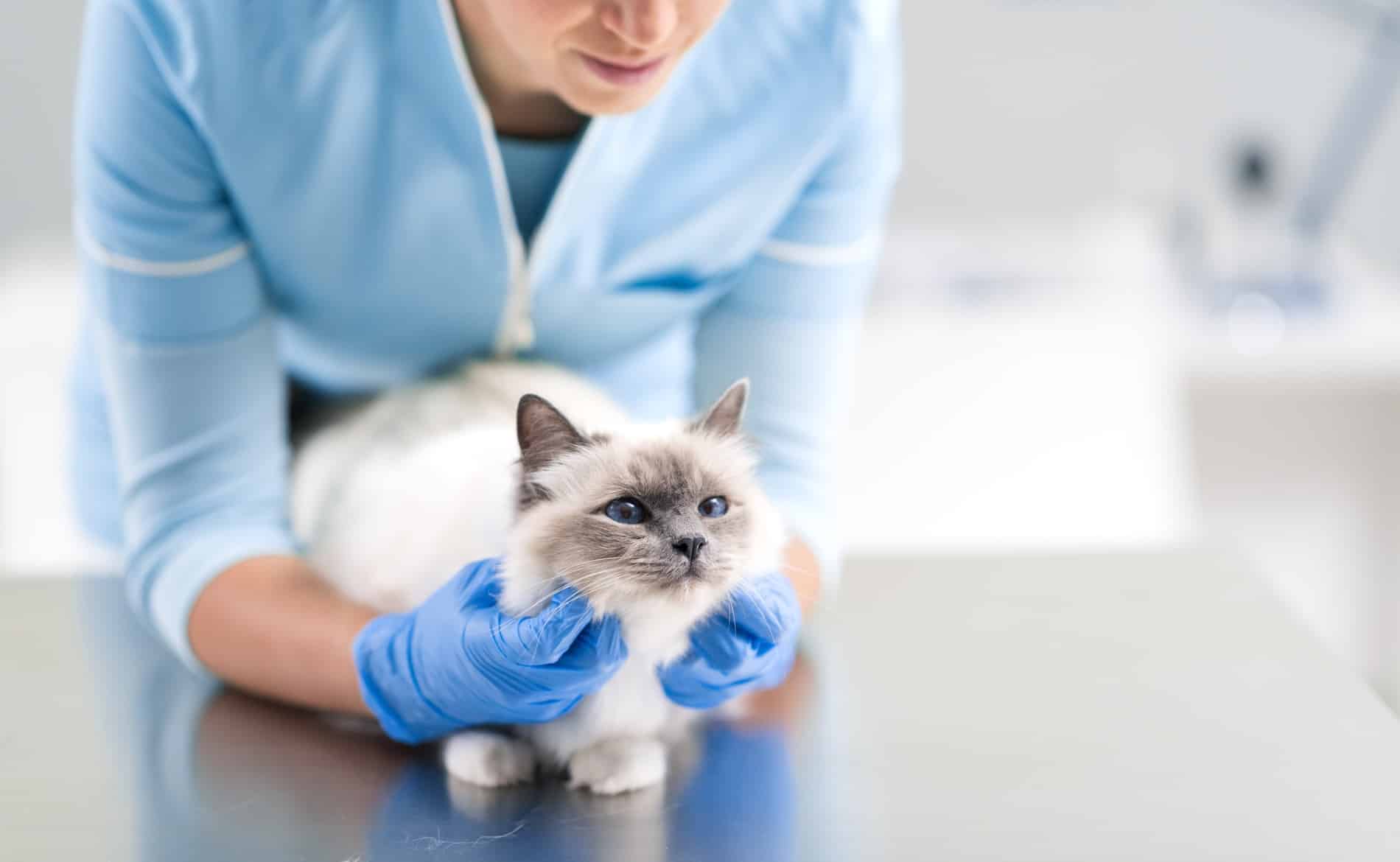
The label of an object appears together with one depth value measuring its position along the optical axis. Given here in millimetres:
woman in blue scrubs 937
